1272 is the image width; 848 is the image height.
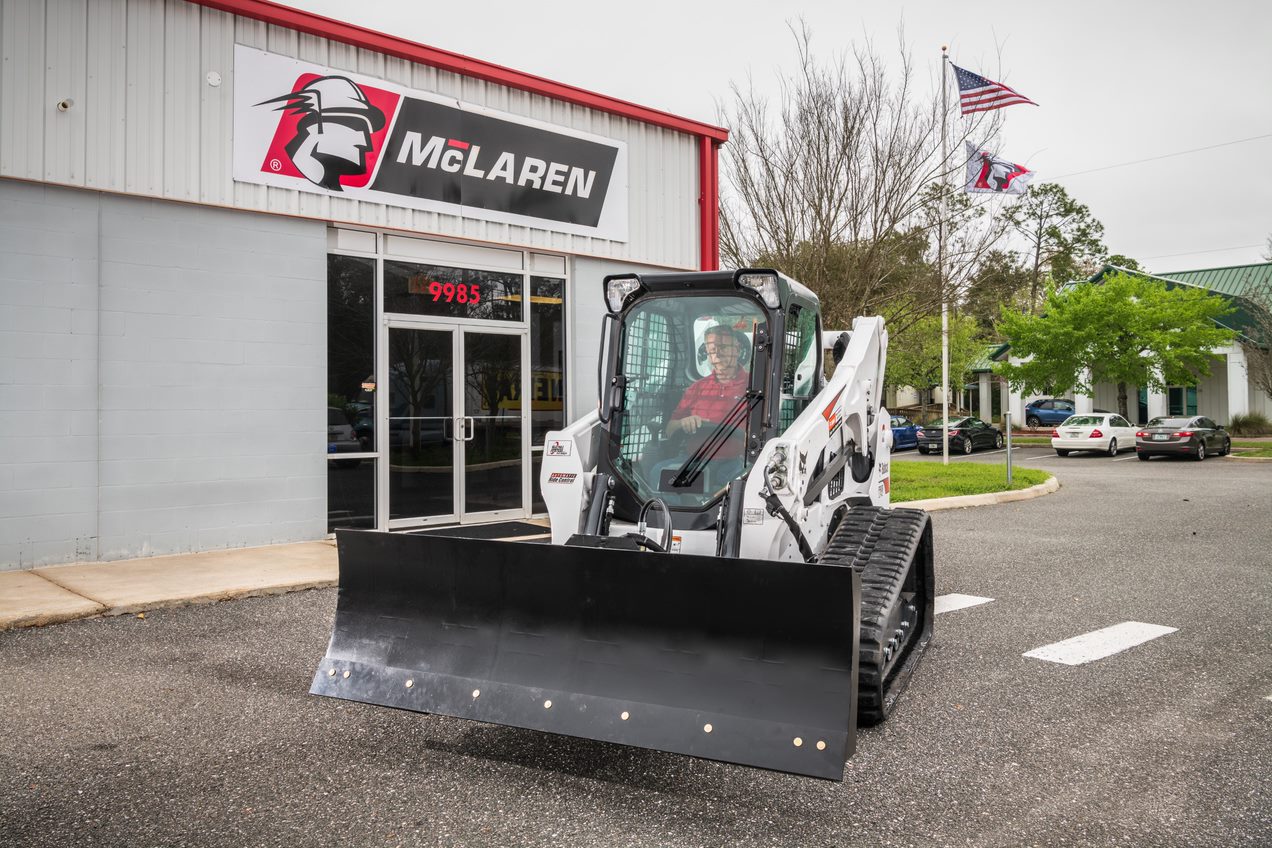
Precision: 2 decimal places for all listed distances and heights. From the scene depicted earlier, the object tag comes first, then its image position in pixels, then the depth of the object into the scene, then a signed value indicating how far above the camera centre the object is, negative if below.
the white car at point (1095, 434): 27.44 -0.03
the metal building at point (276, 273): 8.14 +1.80
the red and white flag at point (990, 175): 17.31 +5.14
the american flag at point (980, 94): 17.31 +6.62
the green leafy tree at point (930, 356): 45.75 +4.18
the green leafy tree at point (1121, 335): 31.78 +3.60
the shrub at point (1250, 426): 34.88 +0.25
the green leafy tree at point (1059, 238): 59.81 +13.27
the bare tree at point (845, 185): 16.70 +4.75
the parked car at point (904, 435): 31.81 -0.01
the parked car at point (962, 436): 29.94 -0.06
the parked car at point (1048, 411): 45.62 +1.16
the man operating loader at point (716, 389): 5.33 +0.28
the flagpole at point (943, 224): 17.28 +4.04
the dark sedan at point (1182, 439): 24.80 -0.17
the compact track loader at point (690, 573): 3.59 -0.64
